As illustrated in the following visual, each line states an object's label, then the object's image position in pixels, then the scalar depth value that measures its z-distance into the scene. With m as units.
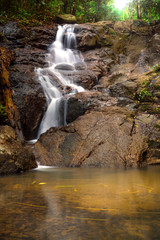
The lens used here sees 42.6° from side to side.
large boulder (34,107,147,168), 5.51
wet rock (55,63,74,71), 11.45
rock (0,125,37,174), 4.28
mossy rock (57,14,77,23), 16.45
